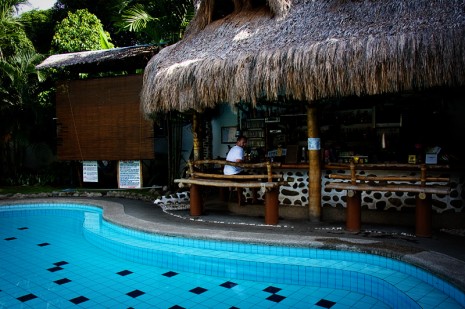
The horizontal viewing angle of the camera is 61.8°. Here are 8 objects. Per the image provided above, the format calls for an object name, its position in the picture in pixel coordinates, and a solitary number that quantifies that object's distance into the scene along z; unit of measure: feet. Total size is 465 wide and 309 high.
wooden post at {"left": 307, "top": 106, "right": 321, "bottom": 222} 19.99
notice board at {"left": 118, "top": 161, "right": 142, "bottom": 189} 33.91
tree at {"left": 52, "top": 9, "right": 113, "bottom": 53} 43.29
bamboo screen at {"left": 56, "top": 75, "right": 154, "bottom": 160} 33.45
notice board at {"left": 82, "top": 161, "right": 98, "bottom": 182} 35.65
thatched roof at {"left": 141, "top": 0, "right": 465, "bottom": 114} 16.06
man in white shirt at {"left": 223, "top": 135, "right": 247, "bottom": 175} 22.43
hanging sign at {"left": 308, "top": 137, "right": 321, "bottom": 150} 19.85
